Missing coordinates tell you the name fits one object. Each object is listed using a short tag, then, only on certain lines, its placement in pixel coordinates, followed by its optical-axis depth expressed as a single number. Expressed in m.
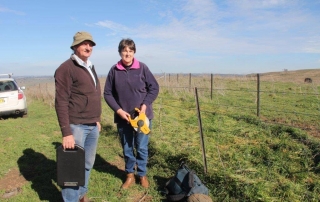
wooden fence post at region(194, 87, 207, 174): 3.48
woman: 2.99
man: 2.28
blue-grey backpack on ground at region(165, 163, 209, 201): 2.83
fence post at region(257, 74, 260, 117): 7.98
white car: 8.58
